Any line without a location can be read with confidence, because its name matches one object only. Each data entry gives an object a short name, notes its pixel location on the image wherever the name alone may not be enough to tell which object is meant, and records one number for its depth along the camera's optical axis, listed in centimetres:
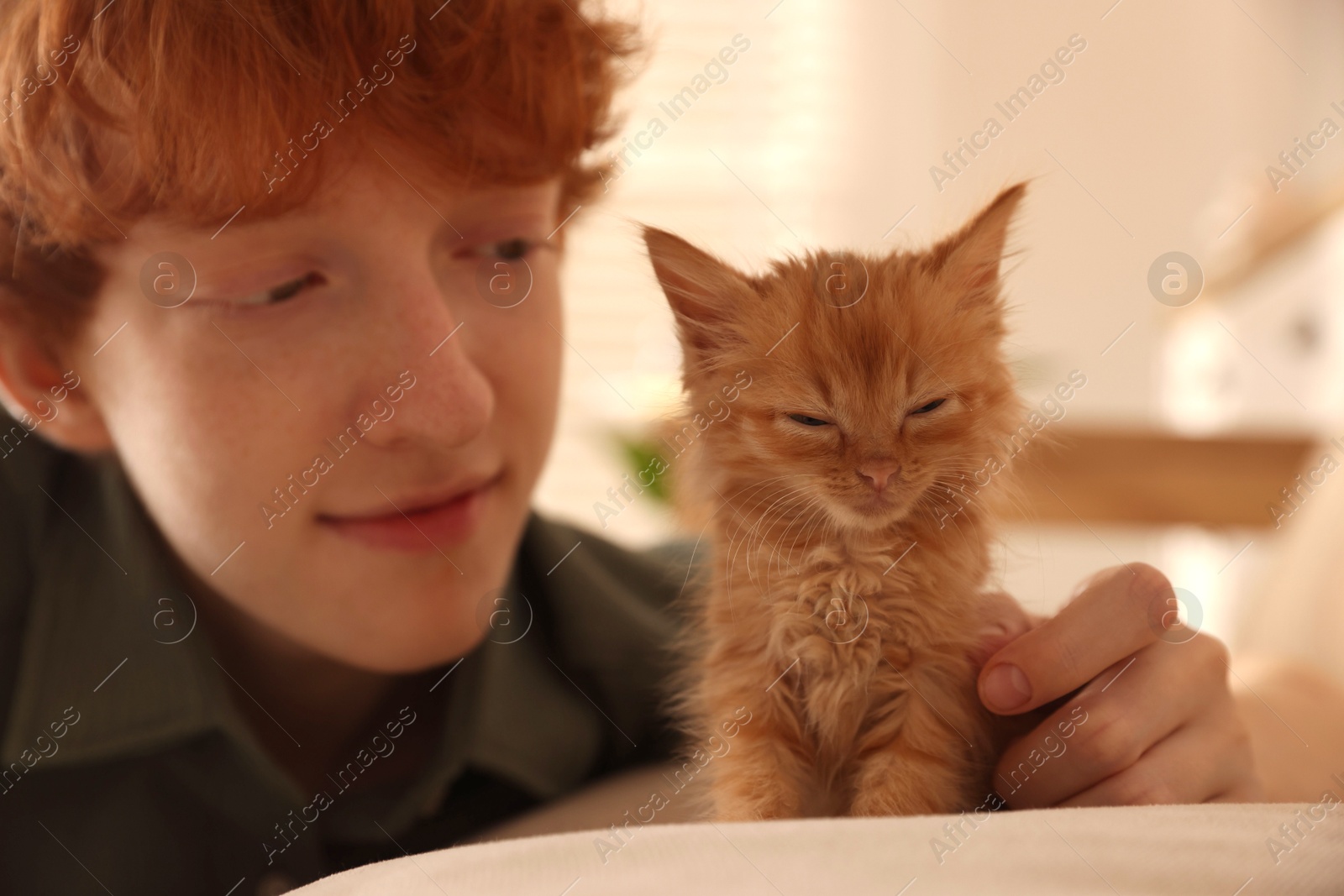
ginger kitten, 51
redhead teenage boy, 58
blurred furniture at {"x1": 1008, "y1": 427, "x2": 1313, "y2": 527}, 95
